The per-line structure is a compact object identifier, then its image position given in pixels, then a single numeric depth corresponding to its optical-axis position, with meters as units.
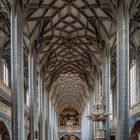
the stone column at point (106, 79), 23.68
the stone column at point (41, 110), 29.67
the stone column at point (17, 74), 16.25
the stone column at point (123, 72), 16.54
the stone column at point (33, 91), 23.17
